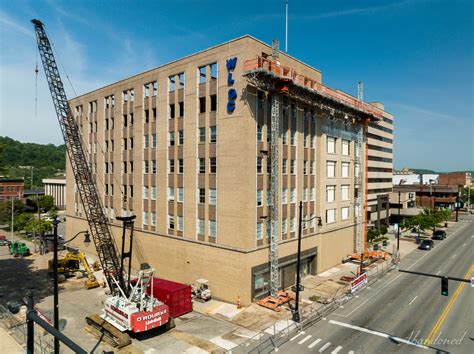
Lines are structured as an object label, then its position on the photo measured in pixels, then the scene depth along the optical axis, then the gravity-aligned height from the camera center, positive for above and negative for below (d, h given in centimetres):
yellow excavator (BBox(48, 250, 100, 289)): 4353 -1196
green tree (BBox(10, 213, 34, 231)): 7939 -1083
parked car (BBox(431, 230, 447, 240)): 7188 -1239
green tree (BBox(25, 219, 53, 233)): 6919 -1063
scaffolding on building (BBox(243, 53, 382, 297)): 3284 +977
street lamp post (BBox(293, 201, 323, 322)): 2906 -1197
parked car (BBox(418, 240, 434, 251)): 6084 -1244
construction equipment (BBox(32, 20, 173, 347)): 2534 -1120
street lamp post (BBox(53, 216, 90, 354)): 2026 -699
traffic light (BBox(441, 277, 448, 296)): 2217 -735
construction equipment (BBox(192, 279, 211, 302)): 3447 -1203
